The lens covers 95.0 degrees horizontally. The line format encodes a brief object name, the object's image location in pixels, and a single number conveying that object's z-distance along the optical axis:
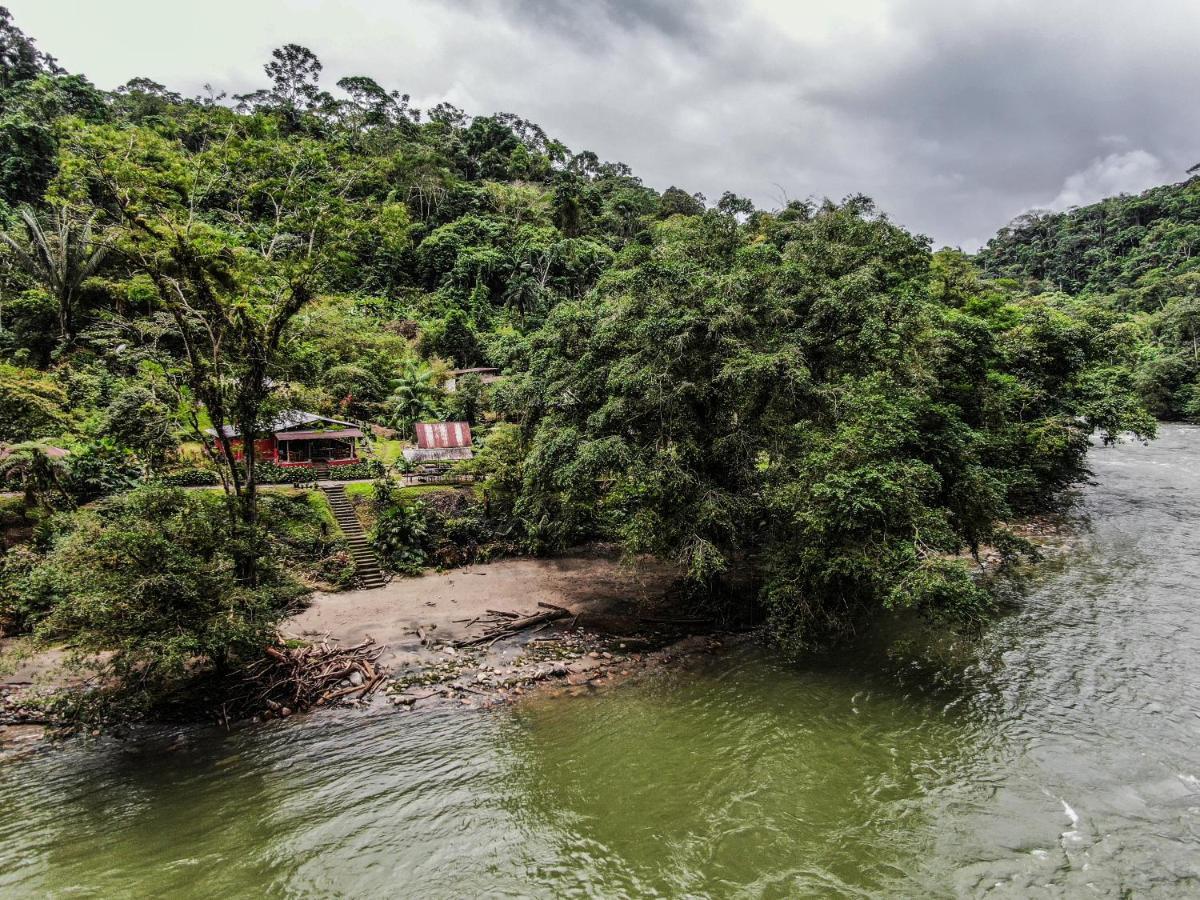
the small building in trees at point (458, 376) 39.78
